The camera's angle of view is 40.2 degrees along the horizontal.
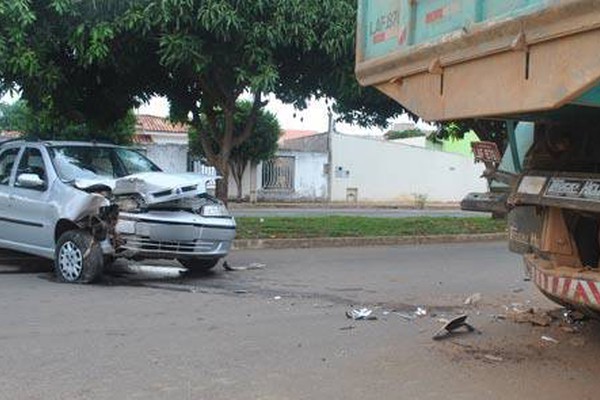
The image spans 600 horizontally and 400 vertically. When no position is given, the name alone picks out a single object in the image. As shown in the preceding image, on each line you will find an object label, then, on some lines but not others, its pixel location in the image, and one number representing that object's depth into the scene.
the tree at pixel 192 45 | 10.98
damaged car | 9.19
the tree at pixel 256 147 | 35.97
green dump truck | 4.17
